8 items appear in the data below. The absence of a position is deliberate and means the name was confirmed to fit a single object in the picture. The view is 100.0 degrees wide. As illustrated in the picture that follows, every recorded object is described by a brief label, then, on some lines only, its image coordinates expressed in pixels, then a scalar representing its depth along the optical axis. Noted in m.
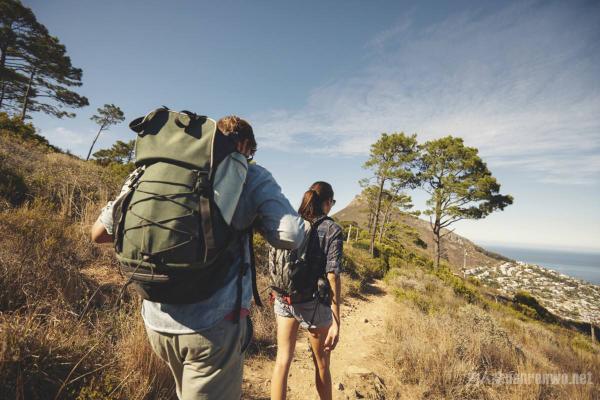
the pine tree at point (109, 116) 30.16
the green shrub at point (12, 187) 4.43
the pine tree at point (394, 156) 17.86
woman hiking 2.14
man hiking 1.03
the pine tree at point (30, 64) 15.70
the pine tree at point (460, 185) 16.03
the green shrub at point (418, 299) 7.34
